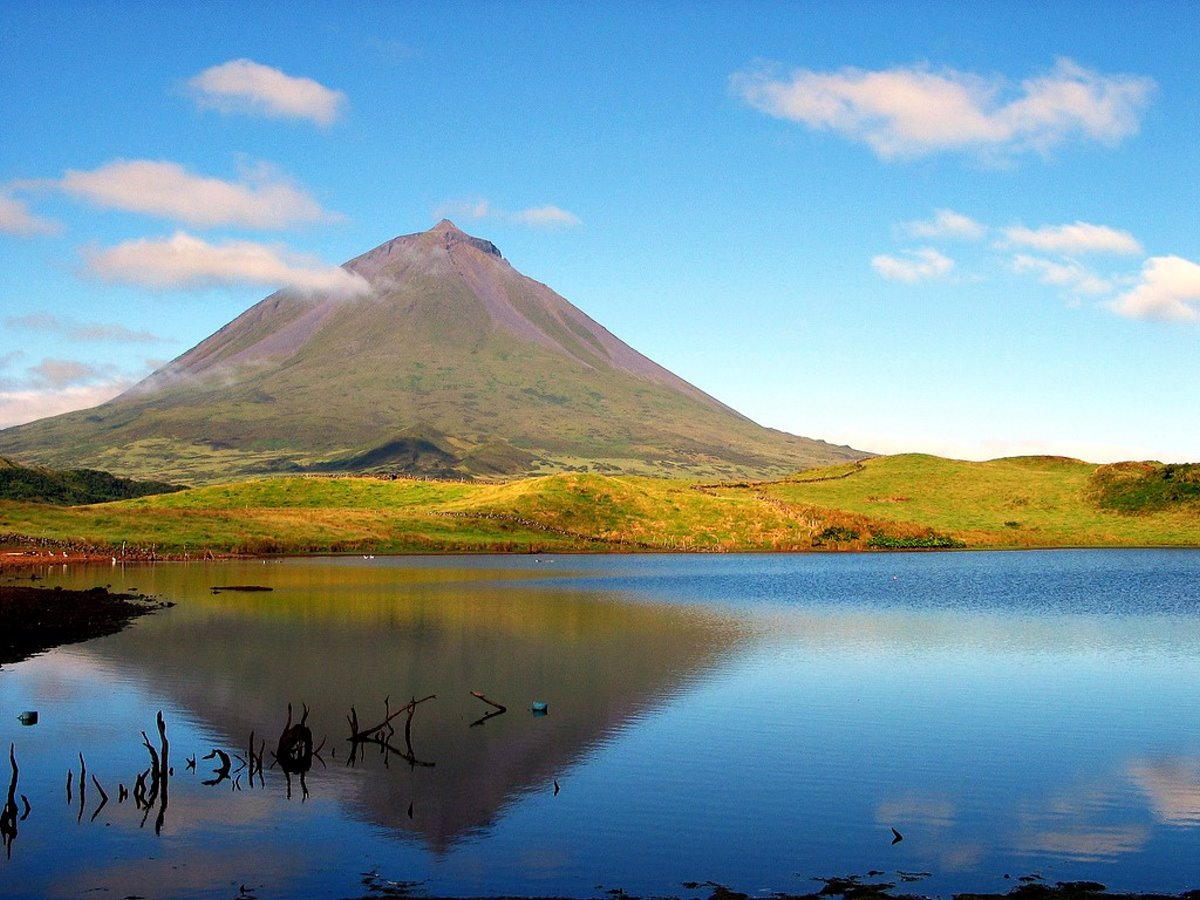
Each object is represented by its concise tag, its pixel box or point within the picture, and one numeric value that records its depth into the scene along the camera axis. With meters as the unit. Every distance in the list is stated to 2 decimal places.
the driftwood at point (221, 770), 28.84
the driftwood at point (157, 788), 26.50
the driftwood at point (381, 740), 31.19
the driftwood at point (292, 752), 30.09
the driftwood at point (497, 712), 35.97
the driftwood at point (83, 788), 26.83
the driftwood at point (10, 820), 23.99
